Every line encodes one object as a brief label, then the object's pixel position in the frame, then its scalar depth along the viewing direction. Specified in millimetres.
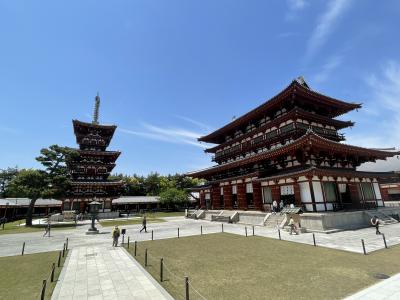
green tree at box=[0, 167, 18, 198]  73931
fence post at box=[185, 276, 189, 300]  6691
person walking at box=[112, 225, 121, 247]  16547
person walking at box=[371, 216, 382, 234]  16859
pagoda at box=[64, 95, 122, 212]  45875
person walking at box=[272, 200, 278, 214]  24734
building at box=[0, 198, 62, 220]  47094
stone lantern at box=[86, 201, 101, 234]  23859
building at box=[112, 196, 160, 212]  59669
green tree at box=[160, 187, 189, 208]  58875
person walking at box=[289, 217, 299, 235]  18788
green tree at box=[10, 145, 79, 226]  32281
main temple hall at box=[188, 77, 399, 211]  22734
